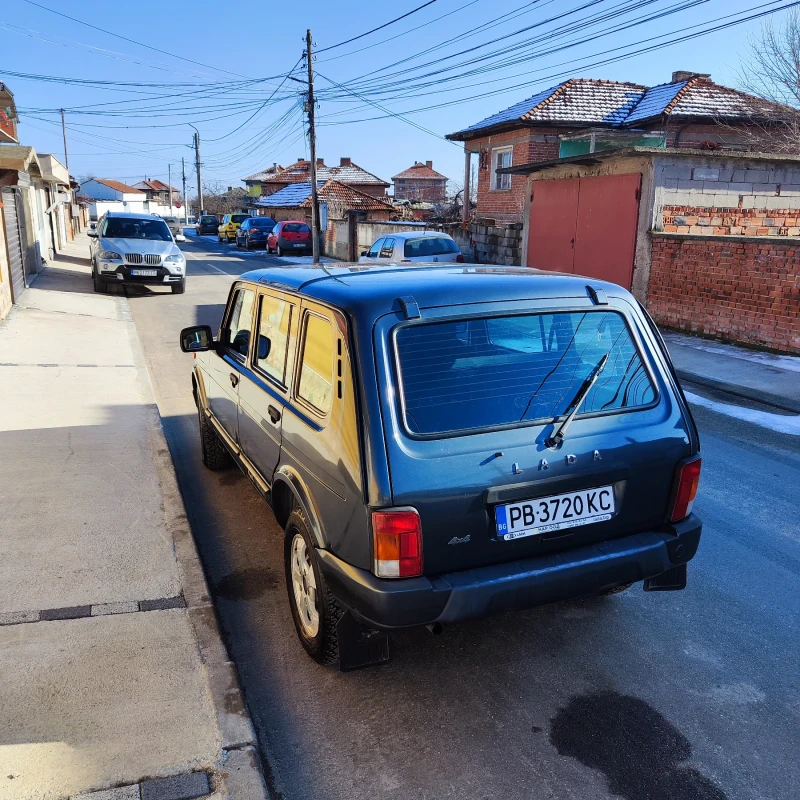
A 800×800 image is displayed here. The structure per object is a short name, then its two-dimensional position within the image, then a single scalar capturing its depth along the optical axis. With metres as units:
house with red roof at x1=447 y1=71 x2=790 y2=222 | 23.02
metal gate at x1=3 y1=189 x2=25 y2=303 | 13.83
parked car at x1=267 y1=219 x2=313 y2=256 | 32.44
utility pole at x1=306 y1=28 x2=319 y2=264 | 29.02
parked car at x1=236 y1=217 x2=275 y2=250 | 38.04
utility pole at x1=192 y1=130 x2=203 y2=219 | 71.38
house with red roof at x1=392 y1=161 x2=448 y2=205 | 94.75
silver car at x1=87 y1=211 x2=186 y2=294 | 16.47
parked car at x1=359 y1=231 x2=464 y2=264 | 15.83
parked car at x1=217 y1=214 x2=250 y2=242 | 44.56
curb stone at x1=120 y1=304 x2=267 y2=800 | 2.65
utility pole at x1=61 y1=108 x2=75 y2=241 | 73.21
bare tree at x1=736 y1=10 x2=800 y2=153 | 21.09
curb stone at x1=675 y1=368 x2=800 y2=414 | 7.88
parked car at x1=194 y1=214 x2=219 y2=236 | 57.09
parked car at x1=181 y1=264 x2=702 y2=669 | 2.68
